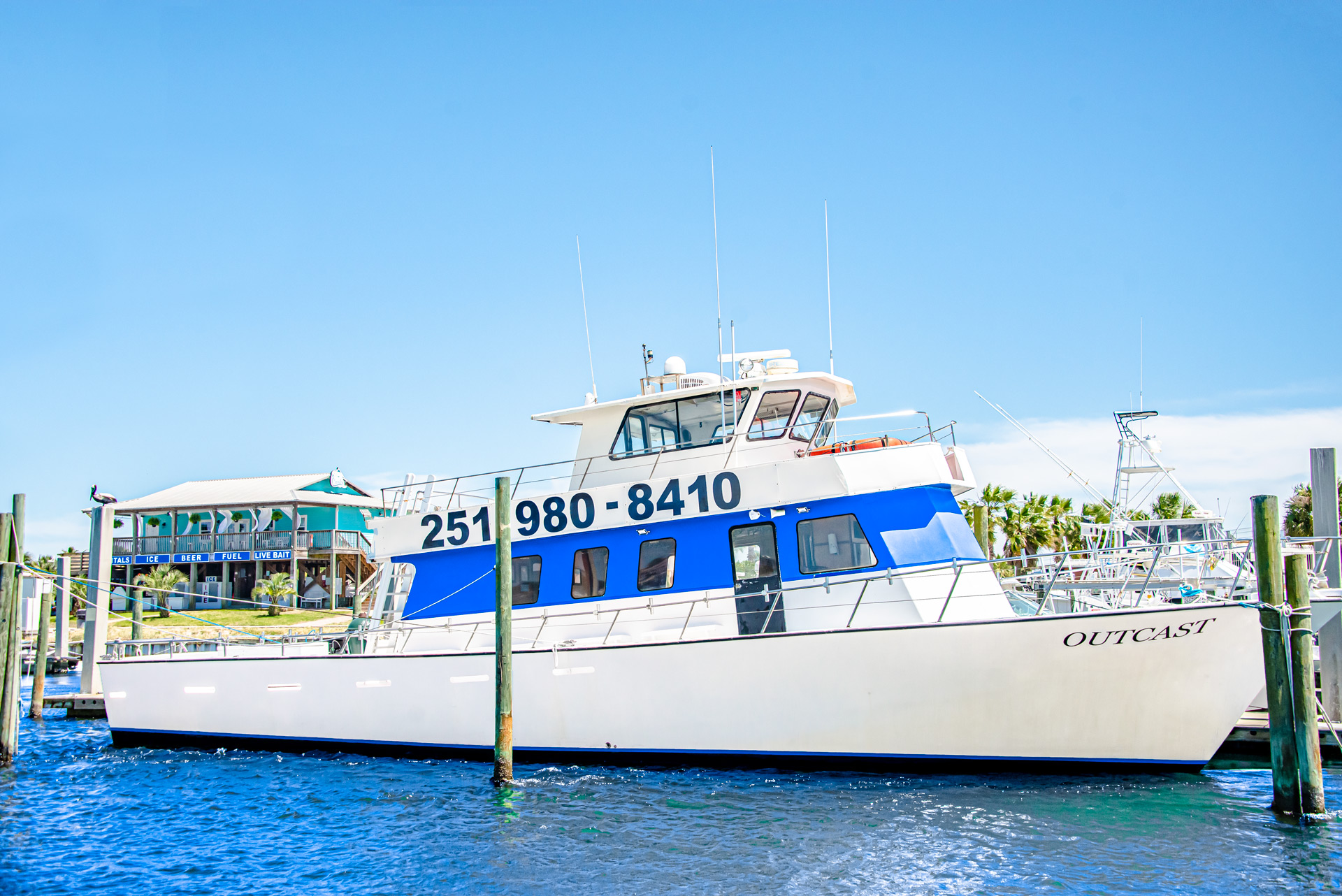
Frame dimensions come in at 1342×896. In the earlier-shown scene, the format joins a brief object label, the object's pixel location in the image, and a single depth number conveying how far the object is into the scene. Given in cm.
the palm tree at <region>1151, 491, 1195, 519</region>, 4037
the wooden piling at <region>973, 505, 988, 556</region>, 1461
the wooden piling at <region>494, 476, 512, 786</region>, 1045
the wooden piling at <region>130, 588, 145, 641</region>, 1986
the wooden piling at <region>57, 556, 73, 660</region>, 2192
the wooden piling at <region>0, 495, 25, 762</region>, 1254
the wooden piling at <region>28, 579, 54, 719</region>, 1783
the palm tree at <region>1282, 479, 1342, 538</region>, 3647
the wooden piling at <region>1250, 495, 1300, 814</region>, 849
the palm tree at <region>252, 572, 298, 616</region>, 3445
